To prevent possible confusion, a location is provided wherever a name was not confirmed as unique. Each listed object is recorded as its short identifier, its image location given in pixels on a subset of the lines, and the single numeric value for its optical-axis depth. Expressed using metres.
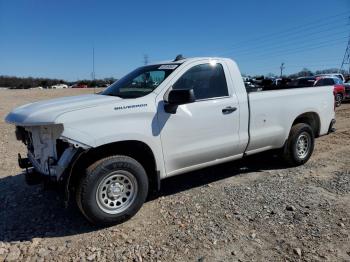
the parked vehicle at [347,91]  19.47
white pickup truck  3.71
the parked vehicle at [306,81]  17.45
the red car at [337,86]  18.10
